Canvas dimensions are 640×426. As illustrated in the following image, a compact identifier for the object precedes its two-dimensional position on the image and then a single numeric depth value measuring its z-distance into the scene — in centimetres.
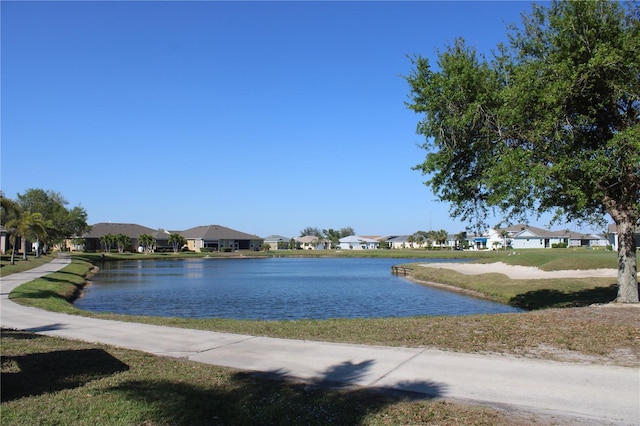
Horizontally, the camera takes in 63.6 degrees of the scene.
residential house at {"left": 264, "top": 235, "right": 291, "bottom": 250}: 18189
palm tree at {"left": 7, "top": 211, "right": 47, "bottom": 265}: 5391
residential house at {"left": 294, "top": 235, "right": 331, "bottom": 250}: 19225
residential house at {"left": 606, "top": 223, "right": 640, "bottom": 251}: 8475
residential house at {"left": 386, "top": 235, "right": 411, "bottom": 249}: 17920
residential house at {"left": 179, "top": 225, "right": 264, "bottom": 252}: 12880
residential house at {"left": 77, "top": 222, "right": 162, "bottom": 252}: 11406
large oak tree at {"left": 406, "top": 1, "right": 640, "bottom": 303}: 1429
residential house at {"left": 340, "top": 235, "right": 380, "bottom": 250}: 18620
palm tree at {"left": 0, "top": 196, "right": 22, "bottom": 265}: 4916
